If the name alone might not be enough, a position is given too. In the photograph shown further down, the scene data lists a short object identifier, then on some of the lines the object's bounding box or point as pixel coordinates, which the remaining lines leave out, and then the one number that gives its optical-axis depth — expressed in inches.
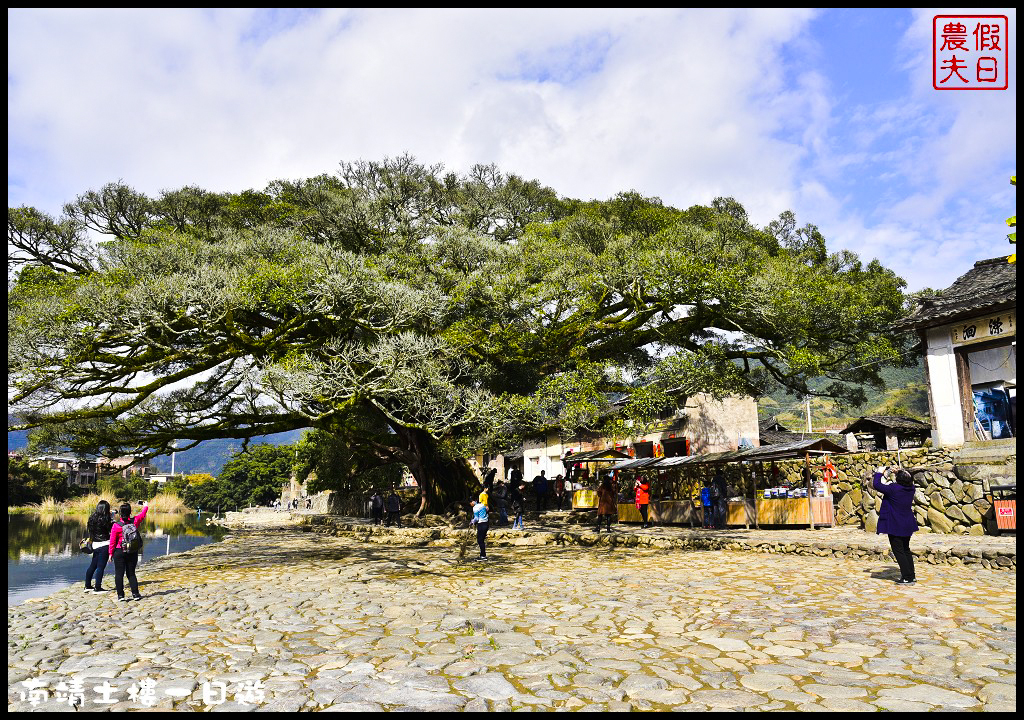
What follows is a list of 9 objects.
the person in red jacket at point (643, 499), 814.5
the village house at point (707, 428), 1514.5
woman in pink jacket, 377.4
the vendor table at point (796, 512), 707.4
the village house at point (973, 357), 586.6
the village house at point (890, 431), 1312.7
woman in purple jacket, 372.8
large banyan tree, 527.8
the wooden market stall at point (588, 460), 972.9
